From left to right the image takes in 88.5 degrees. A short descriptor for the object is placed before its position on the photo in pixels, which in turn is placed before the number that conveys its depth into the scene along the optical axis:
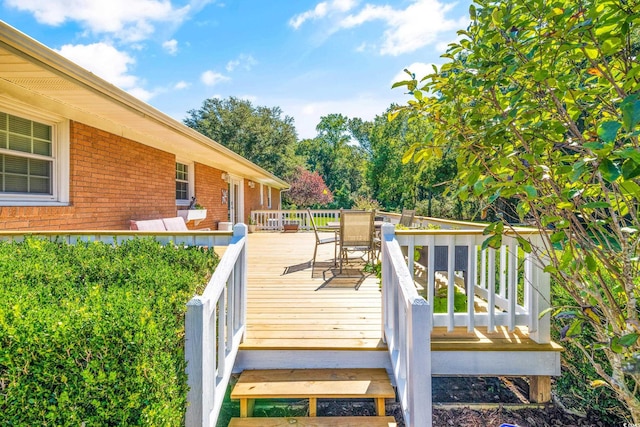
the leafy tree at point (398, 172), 22.03
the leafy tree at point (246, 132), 25.02
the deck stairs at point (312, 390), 2.21
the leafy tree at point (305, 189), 26.25
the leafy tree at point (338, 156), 34.78
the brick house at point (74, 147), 3.01
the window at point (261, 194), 17.45
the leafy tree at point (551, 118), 1.68
